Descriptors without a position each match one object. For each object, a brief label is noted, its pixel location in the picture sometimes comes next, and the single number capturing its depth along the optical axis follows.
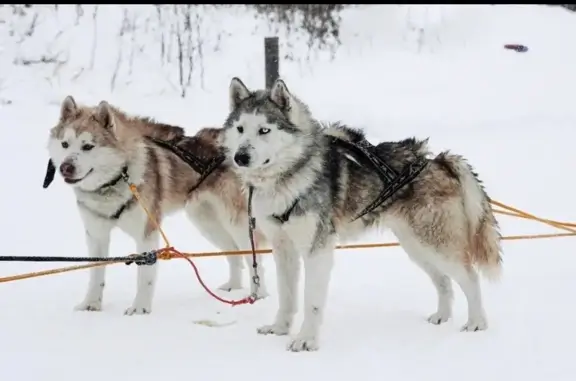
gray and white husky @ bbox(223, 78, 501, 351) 3.82
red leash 4.34
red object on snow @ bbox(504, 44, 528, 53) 14.10
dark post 9.33
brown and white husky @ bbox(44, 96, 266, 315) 4.36
